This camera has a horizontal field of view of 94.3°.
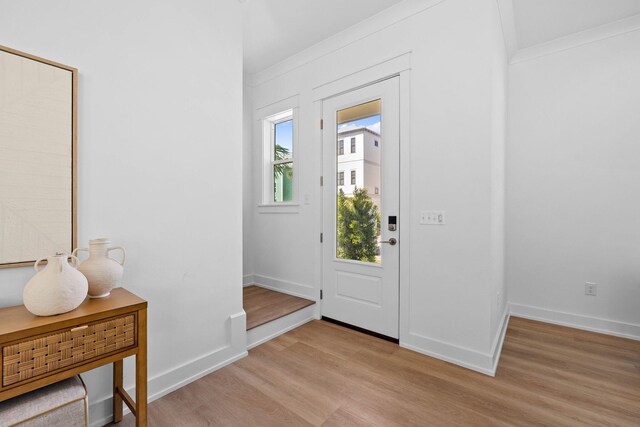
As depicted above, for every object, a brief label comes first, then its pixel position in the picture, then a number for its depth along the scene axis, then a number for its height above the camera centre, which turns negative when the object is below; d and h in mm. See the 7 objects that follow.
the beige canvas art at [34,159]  1317 +253
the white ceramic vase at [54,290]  1171 -309
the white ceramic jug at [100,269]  1388 -267
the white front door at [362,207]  2594 +61
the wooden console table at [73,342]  1073 -522
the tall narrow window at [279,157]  3592 +710
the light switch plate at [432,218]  2318 -36
